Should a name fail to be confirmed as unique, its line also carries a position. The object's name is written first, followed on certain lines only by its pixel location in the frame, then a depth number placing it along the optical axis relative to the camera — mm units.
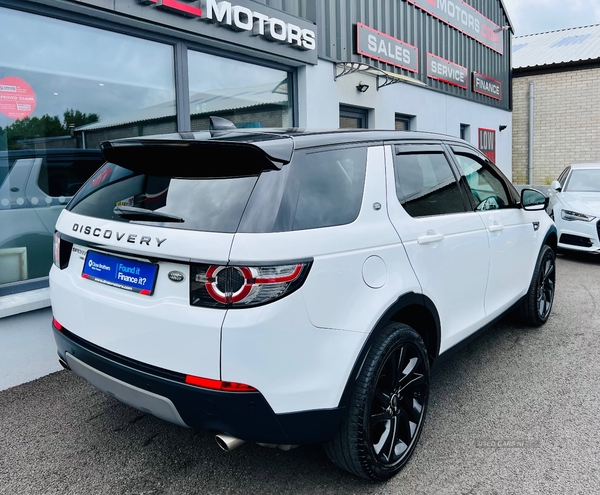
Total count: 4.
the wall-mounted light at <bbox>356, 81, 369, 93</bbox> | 7934
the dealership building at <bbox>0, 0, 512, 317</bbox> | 4195
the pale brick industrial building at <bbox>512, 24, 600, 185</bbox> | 16500
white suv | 1985
